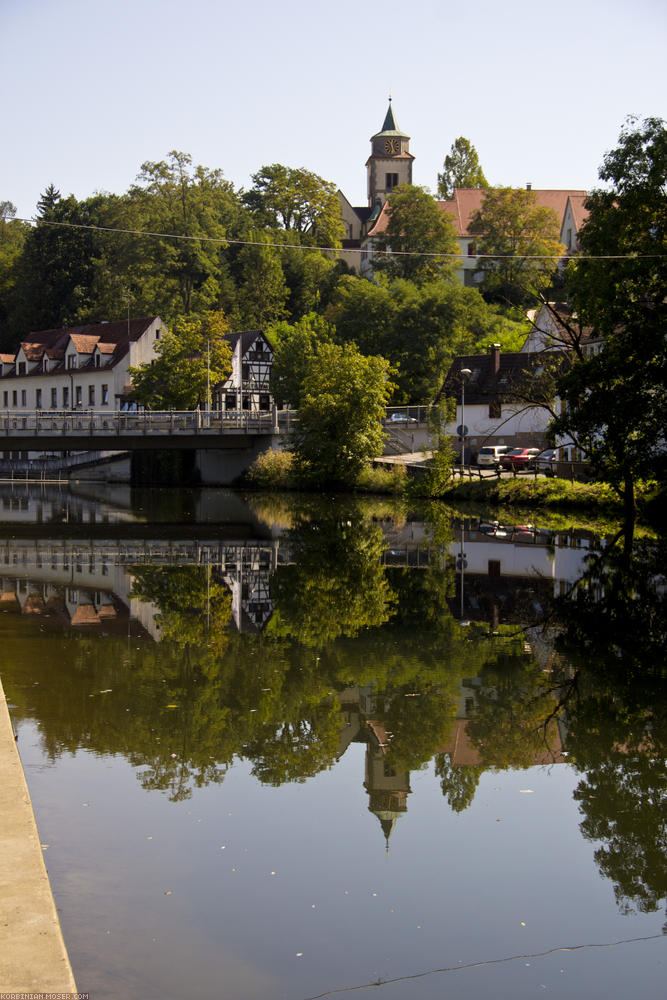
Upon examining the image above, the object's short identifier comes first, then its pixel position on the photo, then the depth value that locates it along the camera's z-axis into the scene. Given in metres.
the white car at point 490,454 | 60.27
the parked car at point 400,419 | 67.31
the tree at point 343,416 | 57.81
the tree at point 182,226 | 92.69
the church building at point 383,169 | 133.50
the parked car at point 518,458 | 54.06
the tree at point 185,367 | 72.00
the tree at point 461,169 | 133.88
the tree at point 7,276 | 109.44
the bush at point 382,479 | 56.34
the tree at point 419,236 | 100.56
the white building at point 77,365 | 85.50
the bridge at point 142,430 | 59.06
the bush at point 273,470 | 62.47
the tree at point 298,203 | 108.88
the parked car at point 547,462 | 53.65
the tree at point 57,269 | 101.88
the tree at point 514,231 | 98.06
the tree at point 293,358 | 77.88
